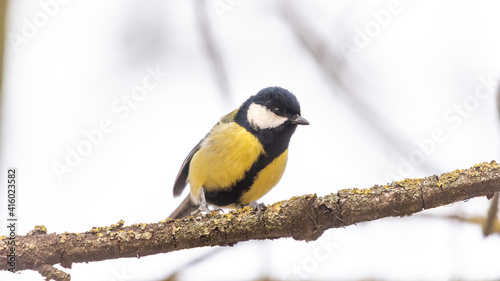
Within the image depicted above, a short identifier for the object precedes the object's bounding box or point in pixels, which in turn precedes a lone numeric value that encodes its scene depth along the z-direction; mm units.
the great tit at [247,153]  7254
